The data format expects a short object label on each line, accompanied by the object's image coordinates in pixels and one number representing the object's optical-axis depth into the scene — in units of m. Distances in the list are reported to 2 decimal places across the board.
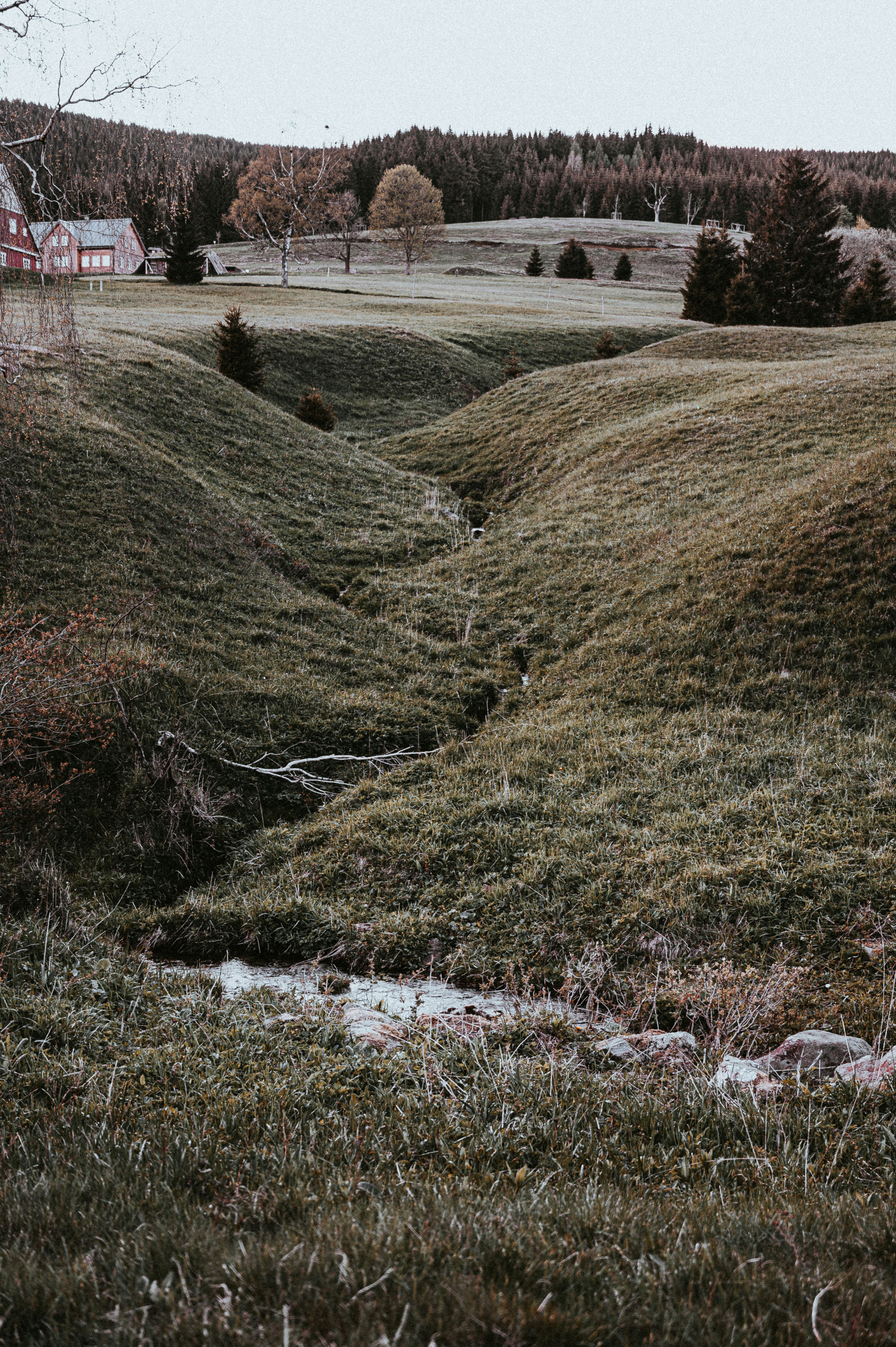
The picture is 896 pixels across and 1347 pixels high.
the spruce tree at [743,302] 42.50
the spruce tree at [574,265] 77.44
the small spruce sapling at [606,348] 35.38
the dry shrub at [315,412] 27.55
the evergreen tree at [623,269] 79.22
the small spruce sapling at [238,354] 27.75
